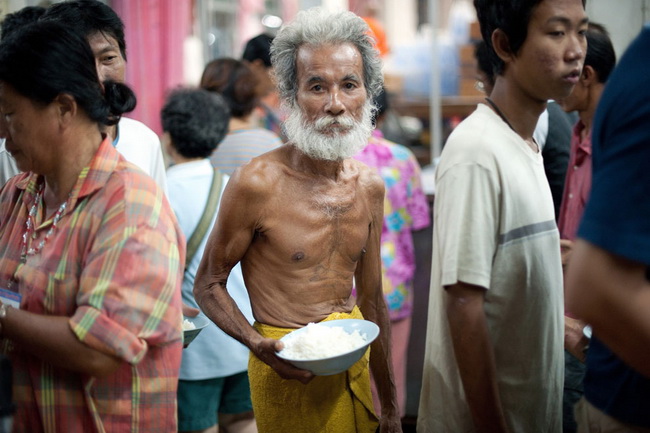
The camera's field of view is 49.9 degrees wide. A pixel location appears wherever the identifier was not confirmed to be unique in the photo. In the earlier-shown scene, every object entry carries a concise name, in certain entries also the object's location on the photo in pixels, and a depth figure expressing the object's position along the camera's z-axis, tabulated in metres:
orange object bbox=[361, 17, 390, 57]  6.71
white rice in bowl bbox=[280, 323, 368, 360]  2.03
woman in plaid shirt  1.65
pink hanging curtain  5.52
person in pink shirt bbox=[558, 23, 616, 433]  2.93
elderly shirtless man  2.28
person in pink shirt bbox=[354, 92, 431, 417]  4.25
